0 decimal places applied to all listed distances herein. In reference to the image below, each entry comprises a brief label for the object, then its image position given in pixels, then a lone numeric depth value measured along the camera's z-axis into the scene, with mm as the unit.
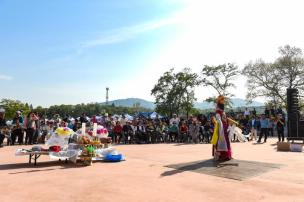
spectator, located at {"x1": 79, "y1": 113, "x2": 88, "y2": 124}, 12625
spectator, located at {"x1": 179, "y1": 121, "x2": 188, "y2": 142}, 12616
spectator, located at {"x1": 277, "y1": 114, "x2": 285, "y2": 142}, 11371
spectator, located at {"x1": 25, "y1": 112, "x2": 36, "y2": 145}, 11126
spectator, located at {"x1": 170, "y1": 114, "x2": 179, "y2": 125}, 12956
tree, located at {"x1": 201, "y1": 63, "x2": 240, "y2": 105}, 26659
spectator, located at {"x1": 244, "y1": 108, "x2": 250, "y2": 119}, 15592
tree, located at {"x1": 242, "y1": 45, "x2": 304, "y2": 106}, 24573
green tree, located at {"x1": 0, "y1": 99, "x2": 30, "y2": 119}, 35624
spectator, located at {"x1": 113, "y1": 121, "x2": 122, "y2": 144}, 12350
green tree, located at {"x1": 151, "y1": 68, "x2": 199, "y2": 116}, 27330
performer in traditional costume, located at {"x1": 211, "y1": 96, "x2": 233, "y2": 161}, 6404
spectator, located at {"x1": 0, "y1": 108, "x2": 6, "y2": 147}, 10644
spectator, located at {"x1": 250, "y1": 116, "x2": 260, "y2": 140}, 13074
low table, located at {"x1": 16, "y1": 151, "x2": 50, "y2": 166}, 5898
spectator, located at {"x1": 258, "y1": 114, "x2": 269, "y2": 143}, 11658
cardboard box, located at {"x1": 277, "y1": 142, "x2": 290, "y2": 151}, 8544
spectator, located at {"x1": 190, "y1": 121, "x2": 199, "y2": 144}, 12403
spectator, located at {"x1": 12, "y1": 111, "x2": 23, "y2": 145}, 10913
